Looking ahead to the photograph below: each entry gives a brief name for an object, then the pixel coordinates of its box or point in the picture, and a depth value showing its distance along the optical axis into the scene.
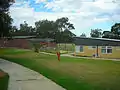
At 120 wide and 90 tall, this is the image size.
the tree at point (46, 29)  47.14
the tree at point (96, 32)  56.54
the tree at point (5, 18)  13.95
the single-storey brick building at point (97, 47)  20.35
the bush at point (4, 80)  6.10
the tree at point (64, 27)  47.20
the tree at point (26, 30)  45.92
